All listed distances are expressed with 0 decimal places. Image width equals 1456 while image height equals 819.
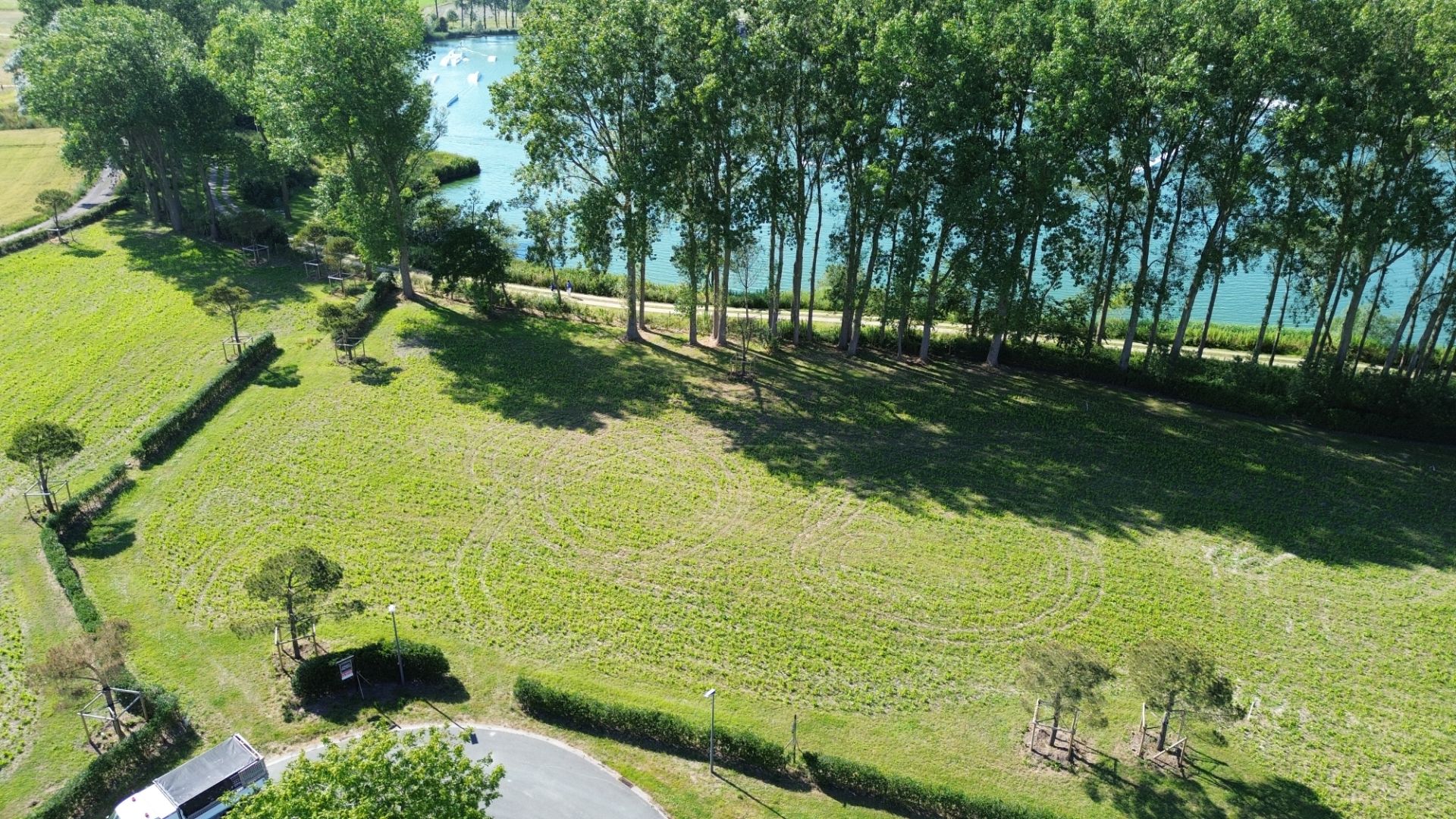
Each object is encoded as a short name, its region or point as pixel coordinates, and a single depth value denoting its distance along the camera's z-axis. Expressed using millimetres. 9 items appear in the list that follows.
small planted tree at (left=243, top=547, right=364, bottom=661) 28312
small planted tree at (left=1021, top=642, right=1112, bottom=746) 25438
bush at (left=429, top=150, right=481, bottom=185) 92688
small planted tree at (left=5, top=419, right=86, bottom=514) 34969
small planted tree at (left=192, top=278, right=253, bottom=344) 50656
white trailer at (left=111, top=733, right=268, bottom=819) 23422
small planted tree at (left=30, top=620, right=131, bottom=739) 25750
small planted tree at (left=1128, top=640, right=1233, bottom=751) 25047
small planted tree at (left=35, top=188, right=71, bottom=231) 66062
